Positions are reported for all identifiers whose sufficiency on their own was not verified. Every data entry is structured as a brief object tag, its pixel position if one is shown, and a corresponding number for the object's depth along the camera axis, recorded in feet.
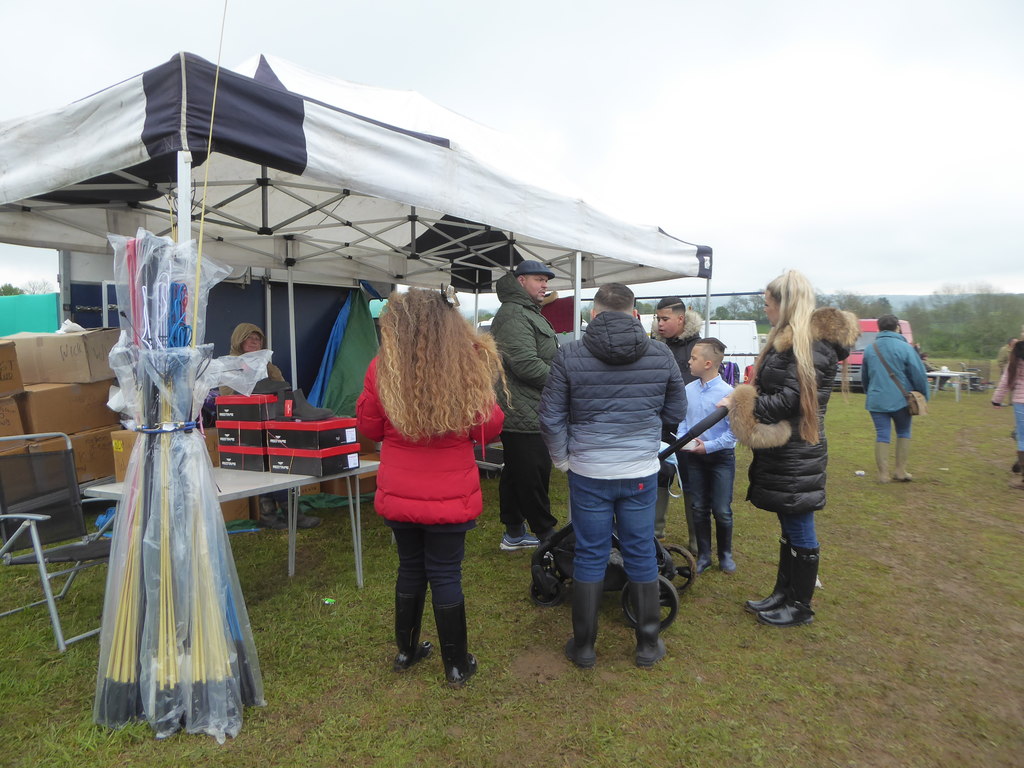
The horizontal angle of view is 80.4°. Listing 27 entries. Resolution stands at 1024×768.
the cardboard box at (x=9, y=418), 13.44
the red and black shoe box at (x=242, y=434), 10.26
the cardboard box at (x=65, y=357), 14.46
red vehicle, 52.80
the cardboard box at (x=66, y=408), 13.80
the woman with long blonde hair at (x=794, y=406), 8.70
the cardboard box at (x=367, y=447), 17.78
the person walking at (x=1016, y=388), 18.65
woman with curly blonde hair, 7.18
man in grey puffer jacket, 8.12
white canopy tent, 7.45
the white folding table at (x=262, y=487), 8.52
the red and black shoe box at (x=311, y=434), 9.78
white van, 53.16
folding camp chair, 9.16
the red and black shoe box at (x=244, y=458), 10.32
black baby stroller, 9.26
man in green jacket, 11.67
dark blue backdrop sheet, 19.60
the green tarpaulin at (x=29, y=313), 22.36
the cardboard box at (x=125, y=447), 10.24
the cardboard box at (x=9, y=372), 13.51
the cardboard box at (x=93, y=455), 14.29
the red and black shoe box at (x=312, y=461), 9.79
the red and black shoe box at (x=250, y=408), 10.33
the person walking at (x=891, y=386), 19.47
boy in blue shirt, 11.33
